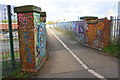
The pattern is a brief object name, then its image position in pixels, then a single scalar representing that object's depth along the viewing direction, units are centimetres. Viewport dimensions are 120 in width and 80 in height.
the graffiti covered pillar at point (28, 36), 312
